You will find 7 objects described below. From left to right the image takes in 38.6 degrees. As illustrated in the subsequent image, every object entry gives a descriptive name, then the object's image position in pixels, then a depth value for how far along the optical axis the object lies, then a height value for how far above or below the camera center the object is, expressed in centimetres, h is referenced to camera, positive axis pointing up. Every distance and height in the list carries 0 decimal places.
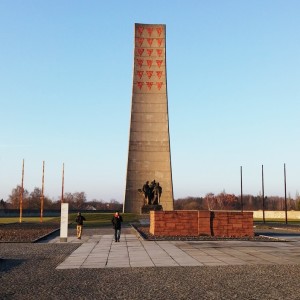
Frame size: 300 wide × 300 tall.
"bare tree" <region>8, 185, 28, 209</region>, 13000 +243
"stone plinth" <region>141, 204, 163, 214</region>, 5538 -13
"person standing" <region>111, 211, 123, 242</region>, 2291 -92
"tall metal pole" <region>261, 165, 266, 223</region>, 5625 +410
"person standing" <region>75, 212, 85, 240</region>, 2538 -110
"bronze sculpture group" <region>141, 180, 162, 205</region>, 5531 +180
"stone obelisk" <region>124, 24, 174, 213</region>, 6700 +1344
